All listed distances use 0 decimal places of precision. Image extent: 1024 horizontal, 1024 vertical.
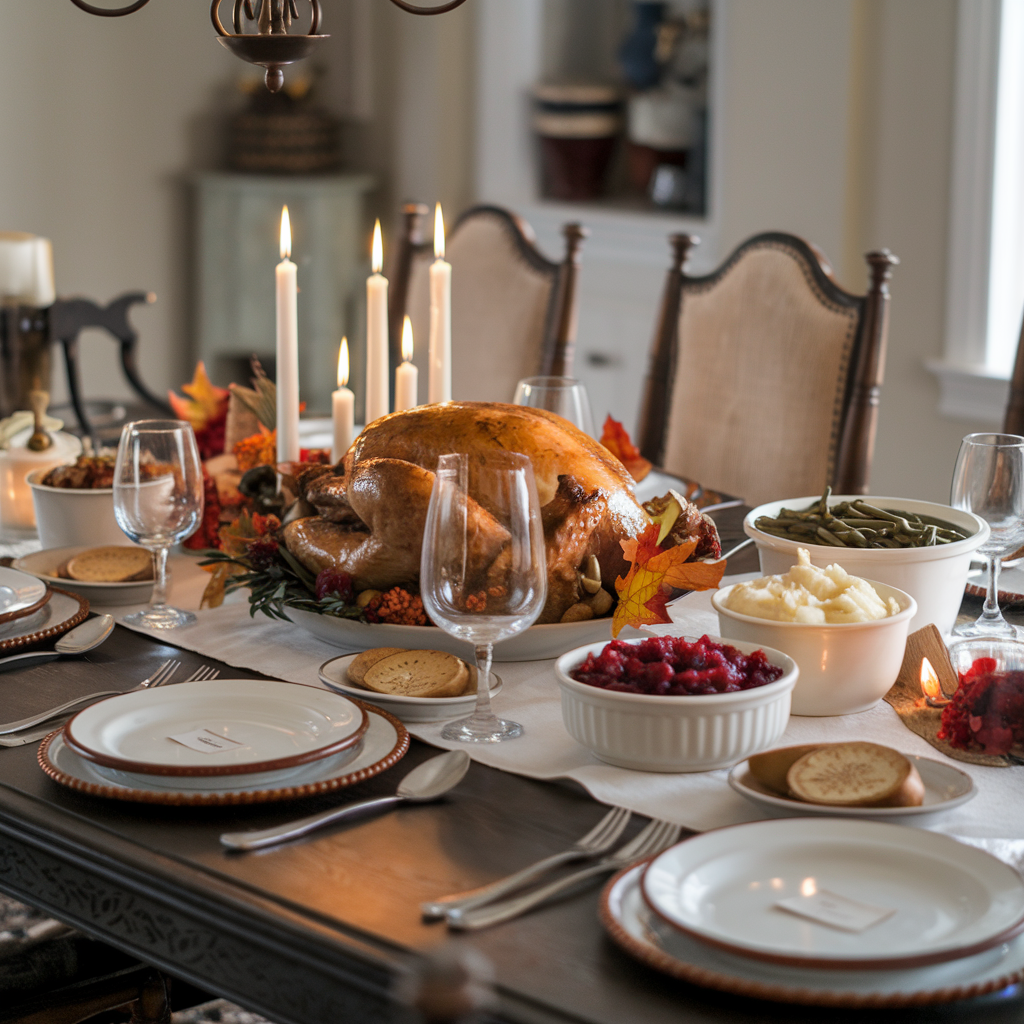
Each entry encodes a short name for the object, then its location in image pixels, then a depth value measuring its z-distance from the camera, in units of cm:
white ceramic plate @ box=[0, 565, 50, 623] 222
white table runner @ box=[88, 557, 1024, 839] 185
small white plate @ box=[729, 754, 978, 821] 180
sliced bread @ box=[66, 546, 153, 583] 239
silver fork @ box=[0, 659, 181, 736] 200
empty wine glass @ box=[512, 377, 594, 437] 258
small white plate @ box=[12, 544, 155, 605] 235
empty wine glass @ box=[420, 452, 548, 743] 189
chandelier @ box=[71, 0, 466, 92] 219
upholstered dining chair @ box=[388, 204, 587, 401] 376
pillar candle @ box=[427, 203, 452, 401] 253
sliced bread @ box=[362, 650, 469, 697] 203
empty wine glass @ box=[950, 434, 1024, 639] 218
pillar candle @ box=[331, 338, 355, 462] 252
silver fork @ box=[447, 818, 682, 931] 169
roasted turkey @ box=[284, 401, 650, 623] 213
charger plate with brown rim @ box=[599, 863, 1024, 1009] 159
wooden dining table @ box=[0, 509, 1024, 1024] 163
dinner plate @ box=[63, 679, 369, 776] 187
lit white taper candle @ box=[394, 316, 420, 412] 248
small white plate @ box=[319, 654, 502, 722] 200
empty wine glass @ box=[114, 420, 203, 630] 224
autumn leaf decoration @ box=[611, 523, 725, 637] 212
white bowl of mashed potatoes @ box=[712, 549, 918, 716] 200
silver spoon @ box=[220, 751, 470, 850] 179
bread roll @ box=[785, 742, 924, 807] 181
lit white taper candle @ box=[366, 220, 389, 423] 253
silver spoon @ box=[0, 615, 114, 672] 217
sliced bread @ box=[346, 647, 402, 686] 206
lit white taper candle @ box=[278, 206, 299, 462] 247
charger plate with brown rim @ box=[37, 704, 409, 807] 184
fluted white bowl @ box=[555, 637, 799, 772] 187
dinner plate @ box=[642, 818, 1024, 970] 163
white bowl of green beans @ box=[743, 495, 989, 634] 212
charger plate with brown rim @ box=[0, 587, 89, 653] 219
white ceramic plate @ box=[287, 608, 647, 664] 213
